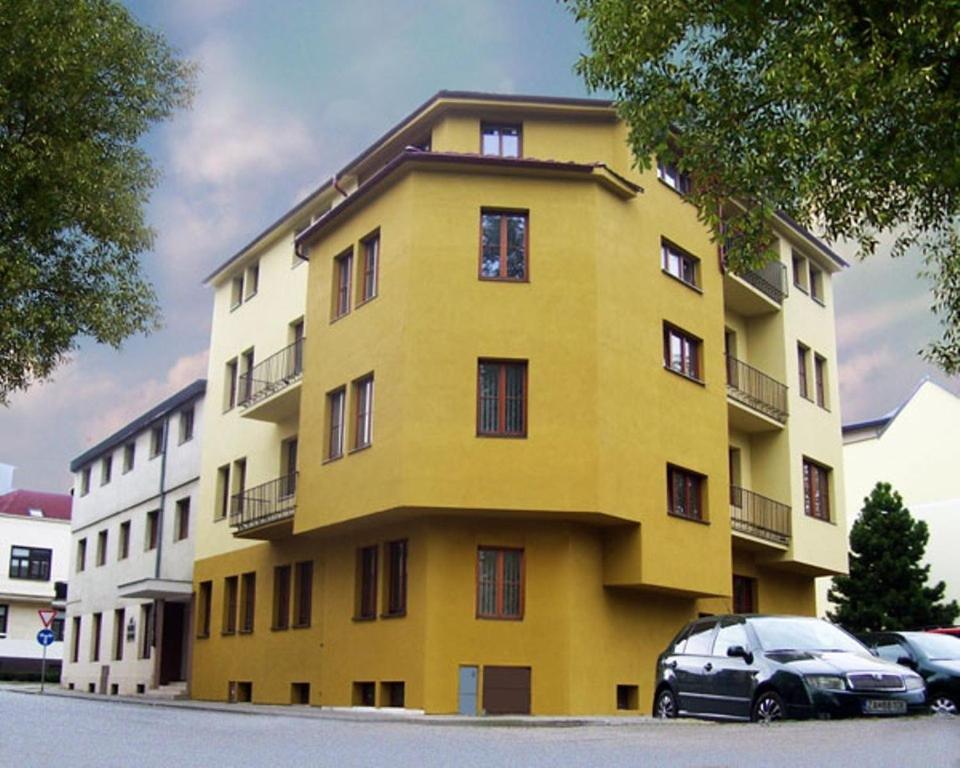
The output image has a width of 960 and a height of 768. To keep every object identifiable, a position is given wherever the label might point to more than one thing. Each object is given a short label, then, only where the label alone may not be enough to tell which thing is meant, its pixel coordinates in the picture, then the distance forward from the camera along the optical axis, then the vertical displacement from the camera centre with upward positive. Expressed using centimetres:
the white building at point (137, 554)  3847 +298
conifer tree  3741 +225
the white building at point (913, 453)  4959 +816
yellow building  2441 +438
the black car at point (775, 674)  1545 -30
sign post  3738 +26
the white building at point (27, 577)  7000 +366
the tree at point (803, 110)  1346 +624
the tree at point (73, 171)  1875 +738
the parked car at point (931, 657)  1820 -7
